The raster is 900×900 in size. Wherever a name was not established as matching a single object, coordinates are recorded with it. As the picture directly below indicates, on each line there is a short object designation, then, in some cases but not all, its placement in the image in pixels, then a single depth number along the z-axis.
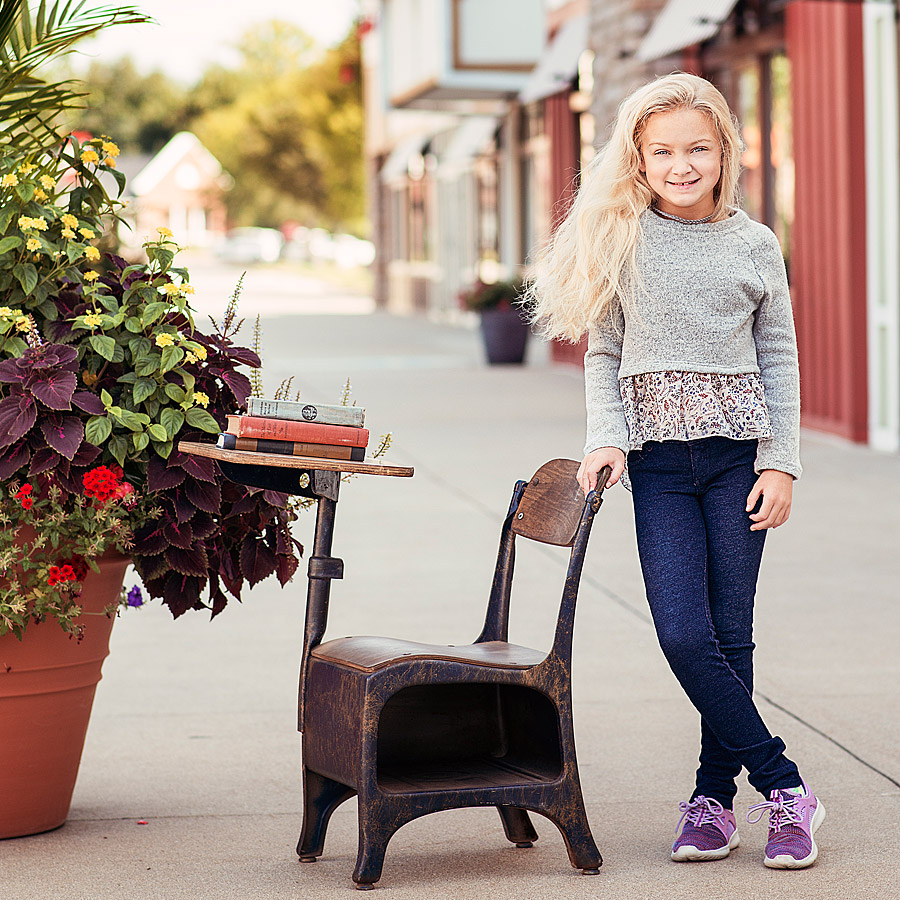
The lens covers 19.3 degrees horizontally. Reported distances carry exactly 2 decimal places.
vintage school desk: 5.50
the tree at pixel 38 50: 7.02
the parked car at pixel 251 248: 128.57
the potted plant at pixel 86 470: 5.80
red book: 5.46
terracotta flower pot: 6.02
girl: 5.67
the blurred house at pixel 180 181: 165.23
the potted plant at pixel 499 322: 30.59
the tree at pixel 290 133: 83.17
